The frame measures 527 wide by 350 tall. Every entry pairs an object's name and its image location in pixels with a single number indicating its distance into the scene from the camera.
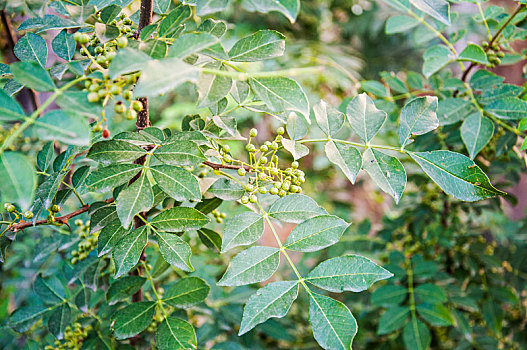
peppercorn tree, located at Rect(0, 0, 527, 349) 0.45
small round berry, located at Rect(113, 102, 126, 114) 0.46
